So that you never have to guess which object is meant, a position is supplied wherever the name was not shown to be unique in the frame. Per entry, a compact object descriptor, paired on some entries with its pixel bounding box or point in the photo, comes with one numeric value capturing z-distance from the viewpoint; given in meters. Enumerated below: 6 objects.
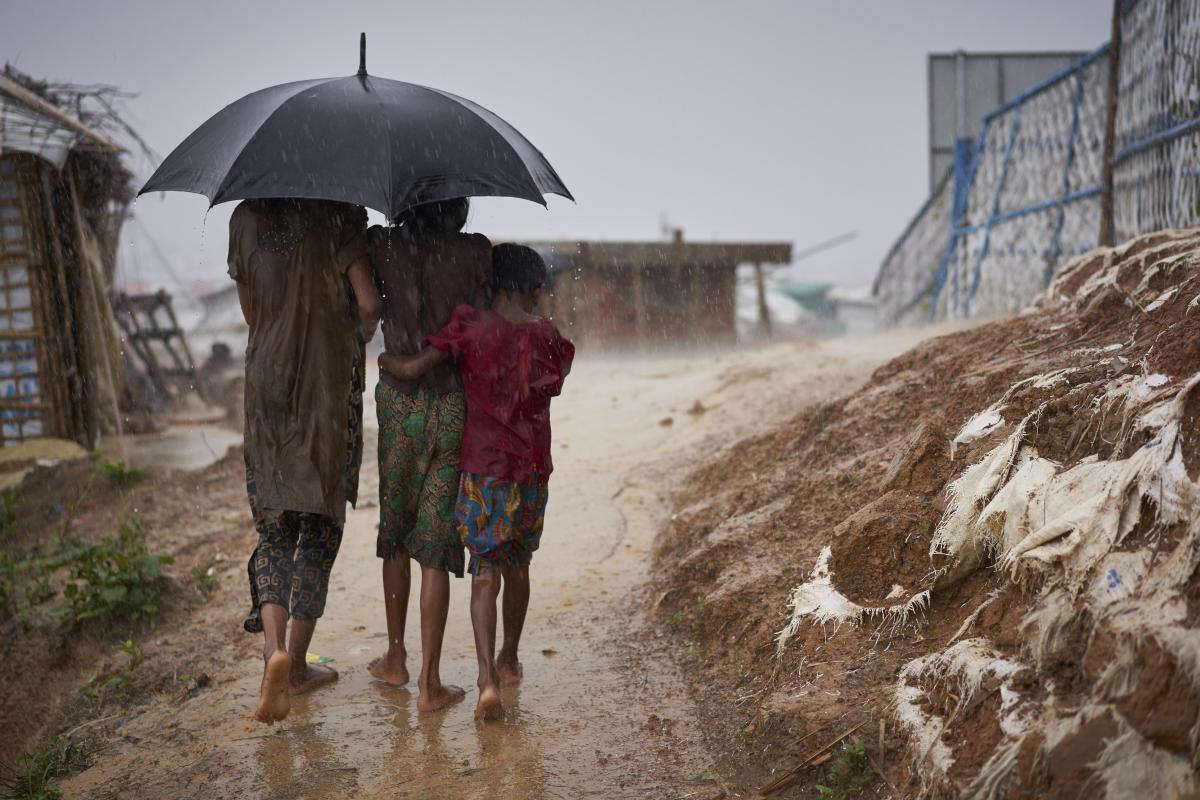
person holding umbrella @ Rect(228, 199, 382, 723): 3.03
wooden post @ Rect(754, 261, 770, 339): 17.25
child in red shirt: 3.01
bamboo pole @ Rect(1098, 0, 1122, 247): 6.67
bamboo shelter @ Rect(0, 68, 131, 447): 8.80
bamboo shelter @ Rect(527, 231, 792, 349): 15.83
